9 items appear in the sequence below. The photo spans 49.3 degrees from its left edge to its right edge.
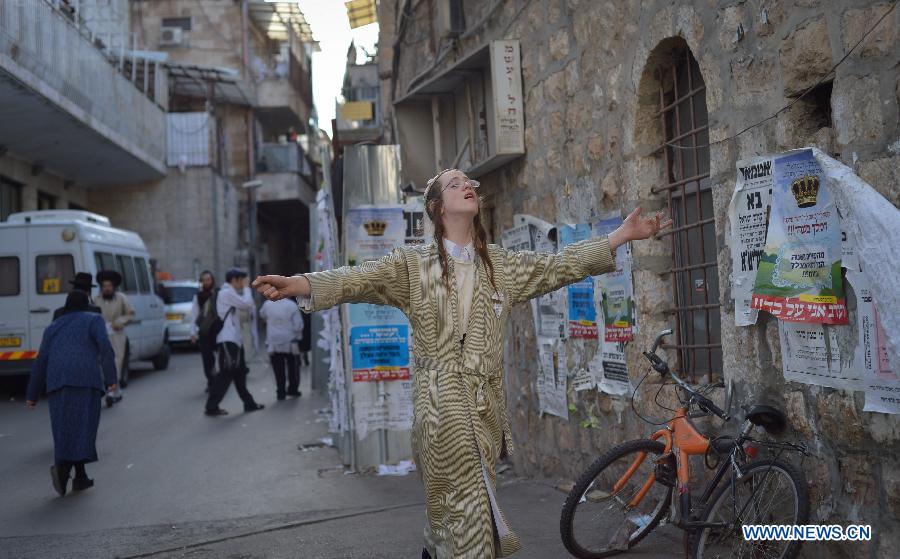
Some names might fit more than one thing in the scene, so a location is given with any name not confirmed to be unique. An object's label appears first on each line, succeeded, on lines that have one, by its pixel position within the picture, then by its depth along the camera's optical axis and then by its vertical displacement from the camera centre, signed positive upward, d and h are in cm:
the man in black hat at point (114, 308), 1378 +39
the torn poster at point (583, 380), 668 -46
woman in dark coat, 791 -36
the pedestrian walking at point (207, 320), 1393 +16
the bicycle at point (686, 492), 425 -87
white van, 1502 +113
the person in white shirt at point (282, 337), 1398 -14
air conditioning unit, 3697 +1117
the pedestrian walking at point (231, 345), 1265 -19
